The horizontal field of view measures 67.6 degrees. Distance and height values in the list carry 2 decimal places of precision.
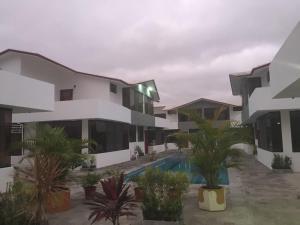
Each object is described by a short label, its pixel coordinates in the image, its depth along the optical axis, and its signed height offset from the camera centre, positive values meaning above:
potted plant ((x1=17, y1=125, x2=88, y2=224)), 4.39 -0.71
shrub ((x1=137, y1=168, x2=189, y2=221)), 4.79 -1.34
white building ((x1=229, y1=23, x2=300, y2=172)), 5.57 +1.07
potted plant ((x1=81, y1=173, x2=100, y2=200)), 7.12 -1.48
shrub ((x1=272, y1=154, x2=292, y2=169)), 10.93 -1.52
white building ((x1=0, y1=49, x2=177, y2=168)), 12.26 +1.58
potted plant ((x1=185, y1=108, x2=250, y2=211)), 6.12 -0.45
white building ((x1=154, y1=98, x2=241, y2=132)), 29.11 +2.83
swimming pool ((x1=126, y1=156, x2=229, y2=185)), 6.45 -2.11
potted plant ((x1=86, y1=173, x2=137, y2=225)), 4.00 -1.20
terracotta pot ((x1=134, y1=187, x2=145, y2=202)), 6.33 -1.66
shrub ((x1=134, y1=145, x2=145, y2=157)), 19.57 -1.39
